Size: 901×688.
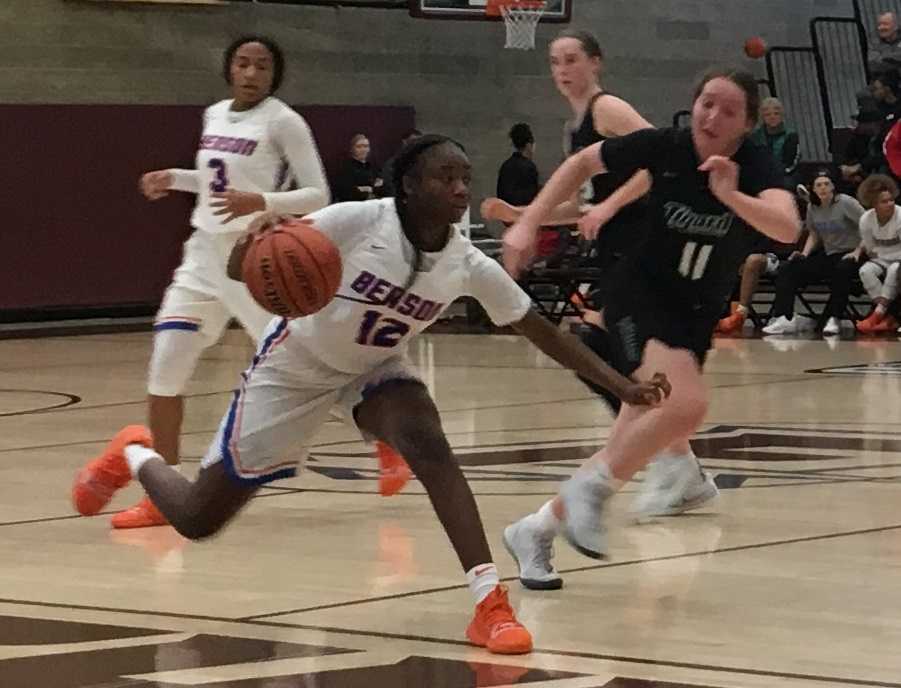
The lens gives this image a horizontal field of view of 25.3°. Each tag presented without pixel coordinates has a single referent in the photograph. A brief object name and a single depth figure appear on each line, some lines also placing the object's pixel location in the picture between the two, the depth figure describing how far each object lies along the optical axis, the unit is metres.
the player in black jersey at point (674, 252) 6.45
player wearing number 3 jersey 8.01
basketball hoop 20.39
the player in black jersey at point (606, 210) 7.32
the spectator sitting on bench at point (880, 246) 17.88
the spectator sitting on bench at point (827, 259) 18.25
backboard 20.25
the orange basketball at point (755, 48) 23.45
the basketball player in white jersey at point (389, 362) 5.66
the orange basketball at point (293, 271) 5.40
